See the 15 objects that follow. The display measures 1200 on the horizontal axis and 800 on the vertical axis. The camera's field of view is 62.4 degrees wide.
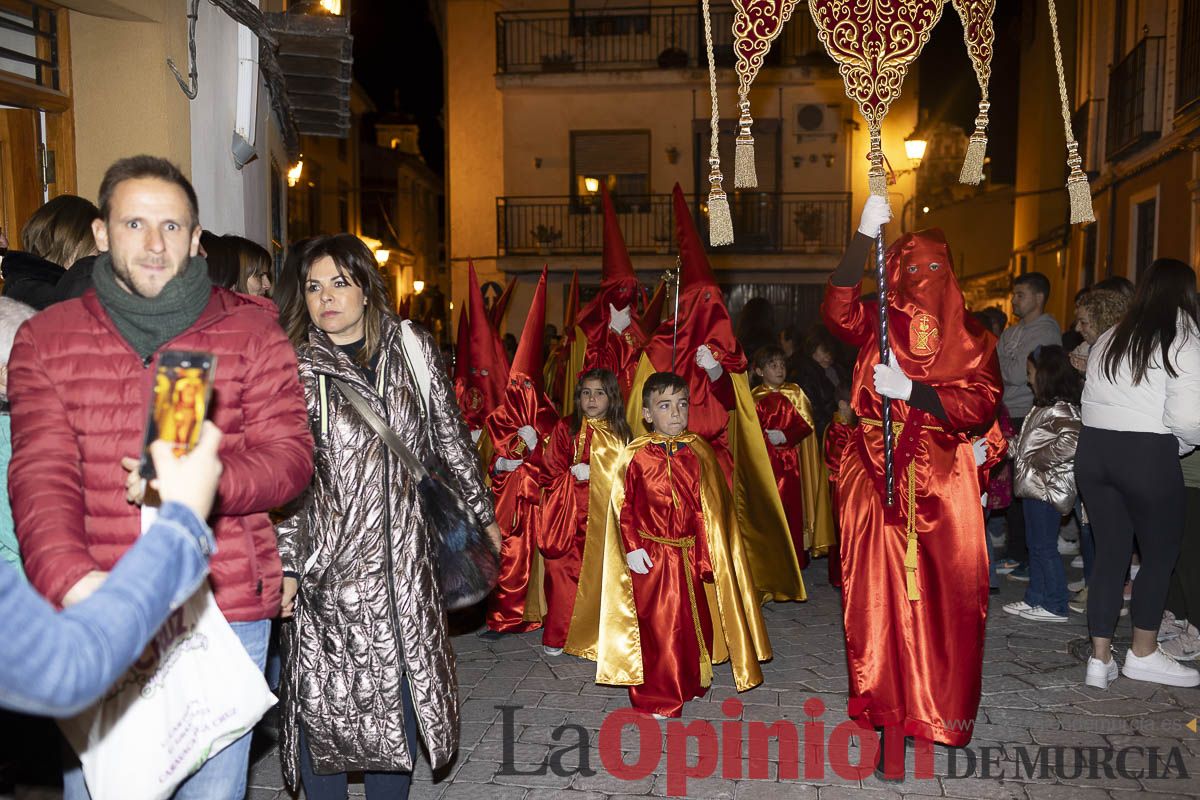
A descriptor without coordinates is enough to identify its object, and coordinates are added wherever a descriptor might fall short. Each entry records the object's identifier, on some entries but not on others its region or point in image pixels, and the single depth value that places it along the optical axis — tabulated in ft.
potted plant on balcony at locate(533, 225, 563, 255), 69.21
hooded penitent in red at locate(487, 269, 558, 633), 21.24
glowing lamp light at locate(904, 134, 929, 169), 55.62
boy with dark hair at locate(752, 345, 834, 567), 25.08
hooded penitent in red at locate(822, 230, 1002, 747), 14.28
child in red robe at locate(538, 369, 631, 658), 18.92
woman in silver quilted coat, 10.89
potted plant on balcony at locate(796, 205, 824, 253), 68.95
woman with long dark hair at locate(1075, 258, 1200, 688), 16.43
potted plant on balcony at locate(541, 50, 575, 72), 69.15
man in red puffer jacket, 7.41
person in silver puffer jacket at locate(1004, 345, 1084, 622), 20.89
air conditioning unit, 69.41
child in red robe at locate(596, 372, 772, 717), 16.38
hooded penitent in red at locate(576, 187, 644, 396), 26.76
